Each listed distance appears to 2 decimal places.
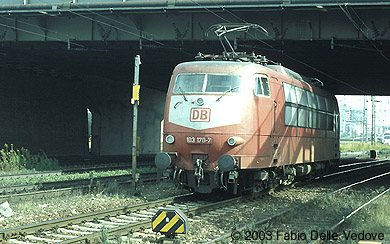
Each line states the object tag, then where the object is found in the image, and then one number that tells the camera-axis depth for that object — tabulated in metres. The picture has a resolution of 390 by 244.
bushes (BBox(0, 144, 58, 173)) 22.23
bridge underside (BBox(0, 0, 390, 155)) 21.06
